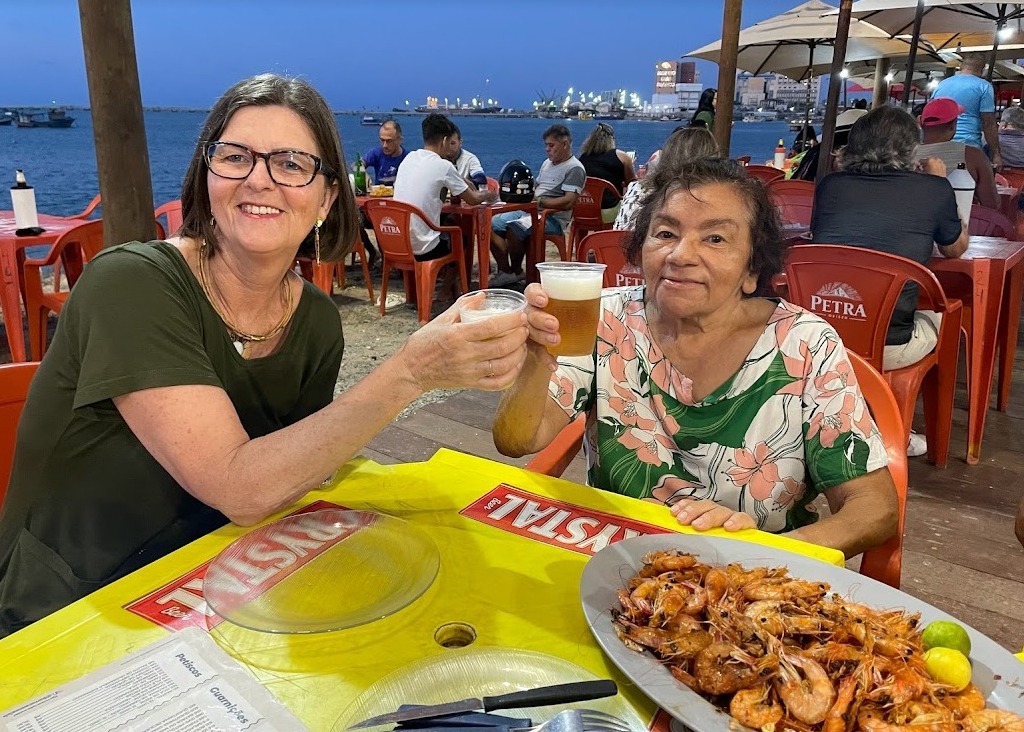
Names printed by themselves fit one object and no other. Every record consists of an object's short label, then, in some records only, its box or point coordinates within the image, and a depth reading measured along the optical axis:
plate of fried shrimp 0.95
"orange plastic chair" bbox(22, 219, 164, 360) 4.53
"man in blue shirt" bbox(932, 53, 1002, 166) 8.38
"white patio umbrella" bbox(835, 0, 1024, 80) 9.57
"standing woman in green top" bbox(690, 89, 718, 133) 7.46
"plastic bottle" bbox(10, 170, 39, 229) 4.47
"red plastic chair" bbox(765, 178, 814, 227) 6.21
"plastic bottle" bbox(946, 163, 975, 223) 3.94
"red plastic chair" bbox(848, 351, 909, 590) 1.84
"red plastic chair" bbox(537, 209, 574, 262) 7.96
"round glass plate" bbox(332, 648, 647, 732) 0.94
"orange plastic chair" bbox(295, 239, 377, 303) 6.56
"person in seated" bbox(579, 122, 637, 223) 8.84
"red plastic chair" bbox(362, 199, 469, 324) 6.38
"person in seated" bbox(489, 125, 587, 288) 7.96
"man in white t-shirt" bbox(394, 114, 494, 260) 6.56
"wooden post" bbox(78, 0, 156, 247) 2.93
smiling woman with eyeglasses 1.36
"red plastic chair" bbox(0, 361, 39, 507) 1.77
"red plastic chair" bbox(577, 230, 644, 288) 4.00
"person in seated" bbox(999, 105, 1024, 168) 9.90
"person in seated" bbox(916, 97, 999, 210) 5.68
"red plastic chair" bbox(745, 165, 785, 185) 8.00
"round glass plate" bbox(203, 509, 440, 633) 1.17
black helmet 7.39
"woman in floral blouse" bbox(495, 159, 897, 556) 1.87
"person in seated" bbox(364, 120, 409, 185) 8.72
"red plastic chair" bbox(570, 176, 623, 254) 8.35
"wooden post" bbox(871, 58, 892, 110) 13.15
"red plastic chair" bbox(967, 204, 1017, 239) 5.89
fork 0.88
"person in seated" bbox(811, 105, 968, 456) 3.65
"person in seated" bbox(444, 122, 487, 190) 8.23
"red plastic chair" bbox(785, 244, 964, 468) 3.33
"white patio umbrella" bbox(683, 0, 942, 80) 9.05
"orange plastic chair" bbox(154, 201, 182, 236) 5.21
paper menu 0.92
